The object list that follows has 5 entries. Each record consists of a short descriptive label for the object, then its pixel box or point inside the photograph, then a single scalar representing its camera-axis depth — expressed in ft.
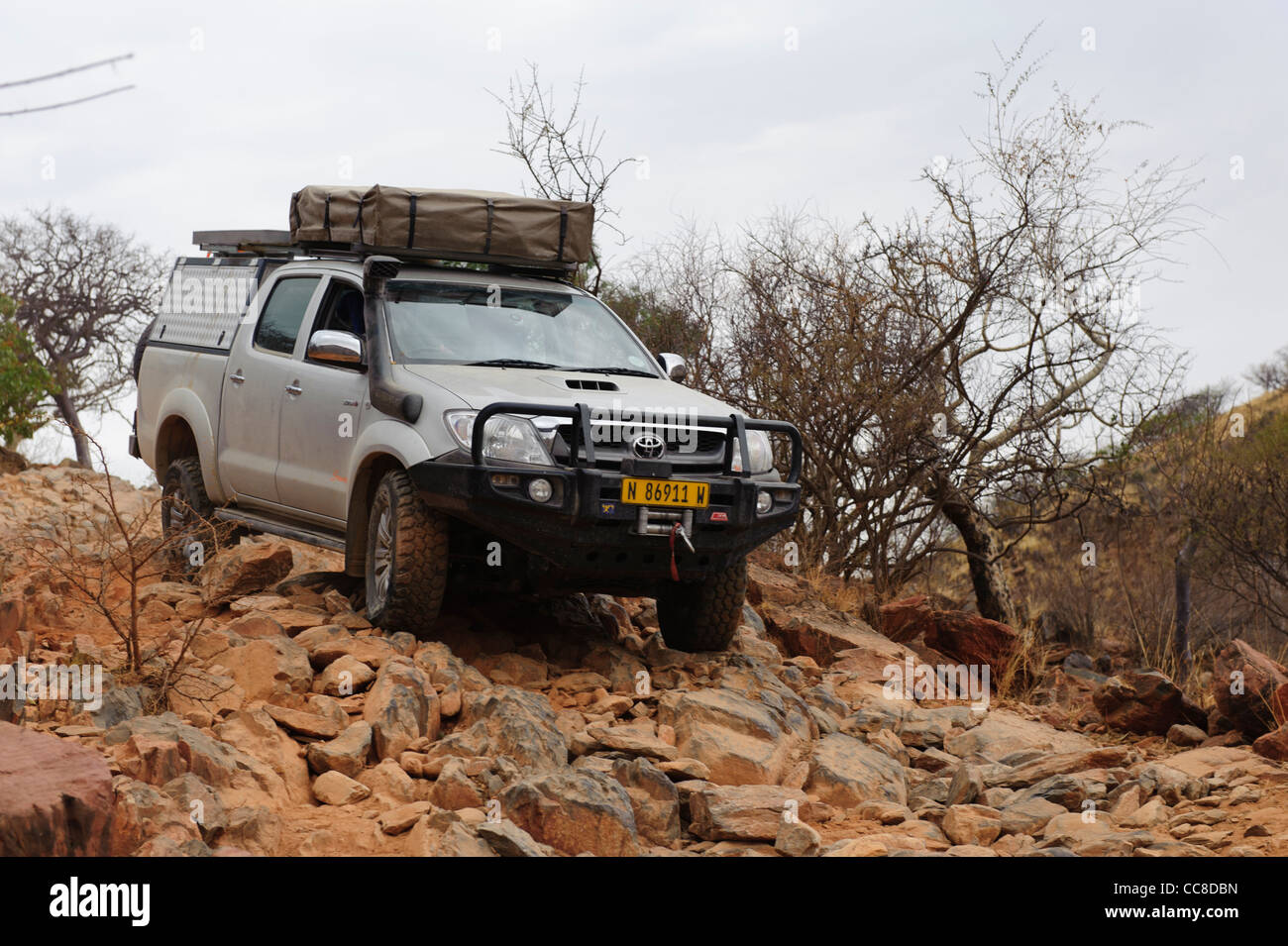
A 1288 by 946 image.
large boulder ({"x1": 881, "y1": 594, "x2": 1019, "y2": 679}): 36.81
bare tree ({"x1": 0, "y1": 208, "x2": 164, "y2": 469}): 101.50
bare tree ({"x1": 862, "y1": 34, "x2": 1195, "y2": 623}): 44.88
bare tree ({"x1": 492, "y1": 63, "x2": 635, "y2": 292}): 47.11
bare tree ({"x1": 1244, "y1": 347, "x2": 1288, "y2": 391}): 158.71
